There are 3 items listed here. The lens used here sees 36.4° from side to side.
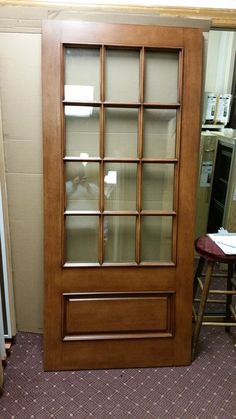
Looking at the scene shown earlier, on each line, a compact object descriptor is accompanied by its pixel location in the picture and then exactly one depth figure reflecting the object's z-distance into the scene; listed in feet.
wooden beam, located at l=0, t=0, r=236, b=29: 5.98
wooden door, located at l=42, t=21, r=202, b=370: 5.76
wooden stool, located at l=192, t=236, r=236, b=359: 6.23
